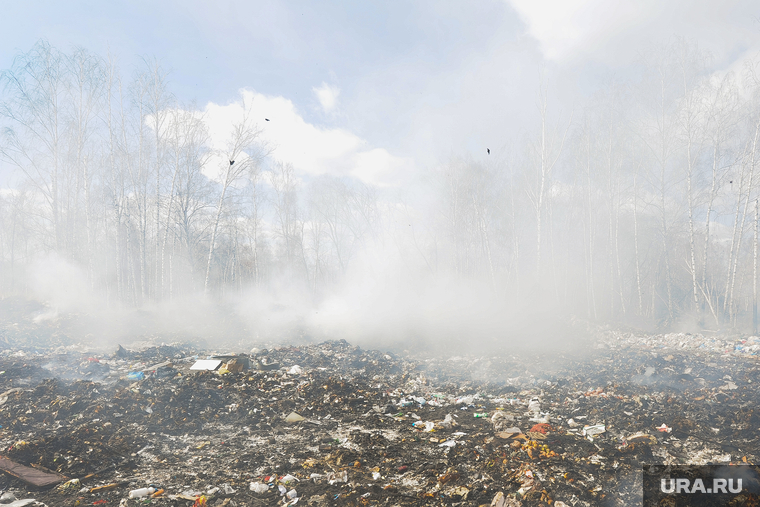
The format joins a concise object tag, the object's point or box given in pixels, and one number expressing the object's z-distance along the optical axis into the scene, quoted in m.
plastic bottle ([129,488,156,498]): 3.09
